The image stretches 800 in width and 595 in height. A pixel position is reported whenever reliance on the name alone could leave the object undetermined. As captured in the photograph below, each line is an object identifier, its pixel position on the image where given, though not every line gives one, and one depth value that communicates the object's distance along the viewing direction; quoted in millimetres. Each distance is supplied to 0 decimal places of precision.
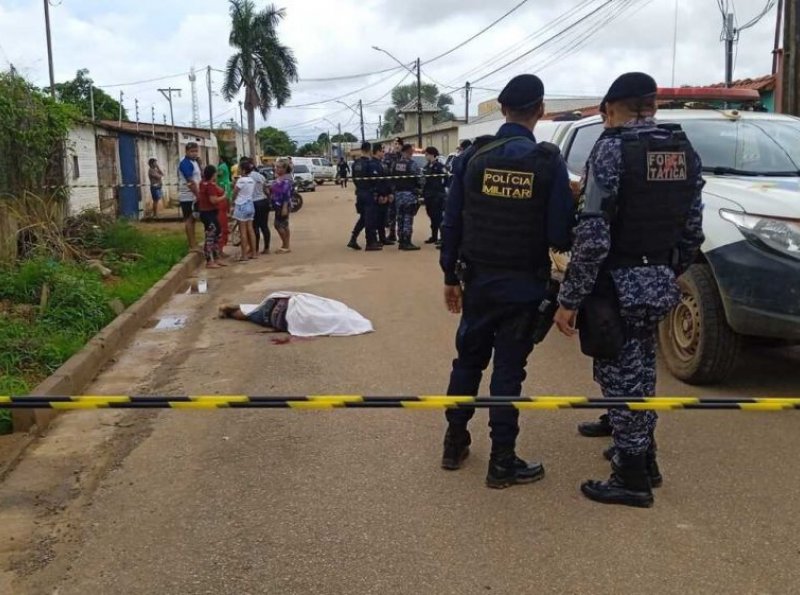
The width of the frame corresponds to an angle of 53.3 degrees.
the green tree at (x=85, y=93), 54531
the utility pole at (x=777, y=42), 16311
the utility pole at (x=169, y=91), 45844
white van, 48747
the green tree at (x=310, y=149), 120062
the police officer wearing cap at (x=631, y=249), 3439
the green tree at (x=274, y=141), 81188
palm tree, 42531
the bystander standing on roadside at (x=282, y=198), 13594
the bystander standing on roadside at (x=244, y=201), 12781
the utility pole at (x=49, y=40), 22950
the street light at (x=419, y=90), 46638
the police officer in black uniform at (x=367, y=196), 13711
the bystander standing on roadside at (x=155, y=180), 20875
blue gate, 20250
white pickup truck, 4688
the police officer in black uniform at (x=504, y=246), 3639
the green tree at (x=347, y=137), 126012
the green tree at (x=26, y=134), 9672
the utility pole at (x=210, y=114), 59688
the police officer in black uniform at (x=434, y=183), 14164
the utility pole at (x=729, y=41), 24781
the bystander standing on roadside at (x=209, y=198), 11977
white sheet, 7383
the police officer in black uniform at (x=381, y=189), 13727
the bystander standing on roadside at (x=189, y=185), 12906
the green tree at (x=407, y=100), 90438
